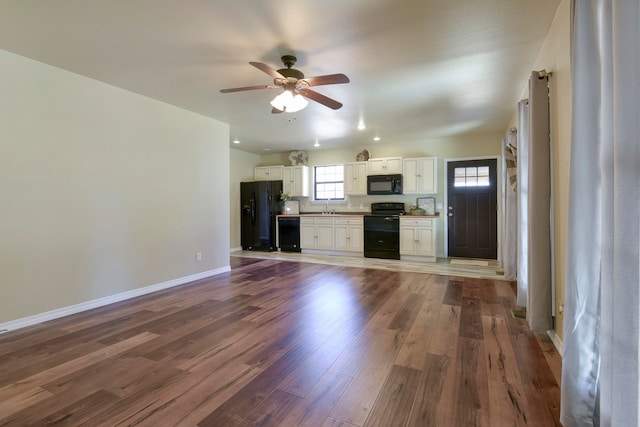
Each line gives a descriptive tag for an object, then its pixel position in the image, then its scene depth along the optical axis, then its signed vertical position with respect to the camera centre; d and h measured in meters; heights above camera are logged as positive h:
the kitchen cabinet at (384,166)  6.70 +1.03
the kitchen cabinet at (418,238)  6.13 -0.54
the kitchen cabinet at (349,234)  6.86 -0.50
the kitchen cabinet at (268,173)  7.96 +1.06
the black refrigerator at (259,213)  7.55 +0.00
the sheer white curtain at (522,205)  3.19 +0.07
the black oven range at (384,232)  6.47 -0.42
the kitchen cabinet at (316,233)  7.20 -0.49
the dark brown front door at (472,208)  6.19 +0.07
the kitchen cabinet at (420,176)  6.37 +0.77
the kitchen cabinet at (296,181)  7.69 +0.81
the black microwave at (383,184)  6.68 +0.61
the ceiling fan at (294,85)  2.73 +1.19
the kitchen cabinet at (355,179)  7.06 +0.79
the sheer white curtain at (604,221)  1.03 -0.04
